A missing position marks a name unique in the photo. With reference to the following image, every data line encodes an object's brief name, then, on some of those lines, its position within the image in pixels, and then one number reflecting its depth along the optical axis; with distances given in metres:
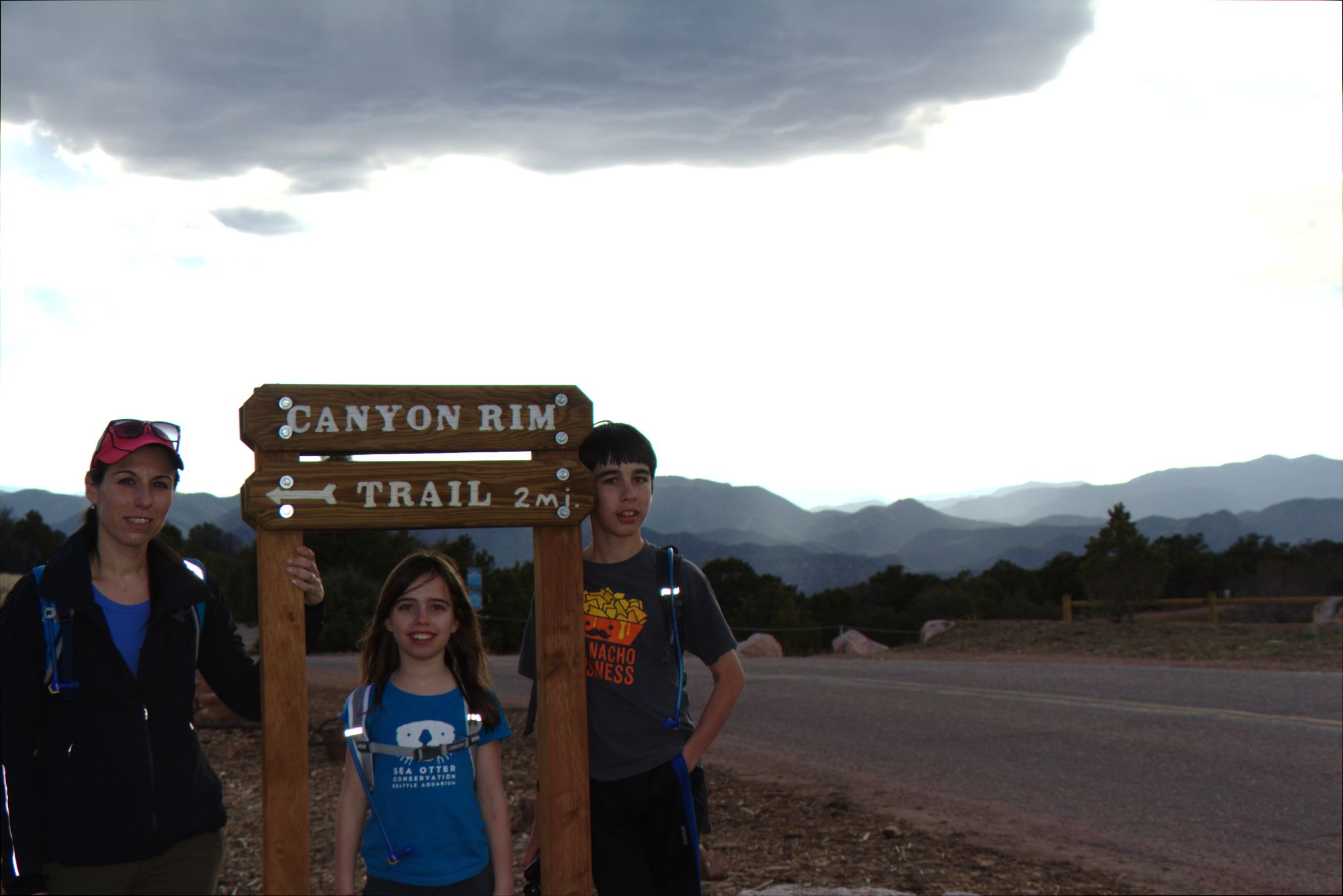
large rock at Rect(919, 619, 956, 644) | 21.14
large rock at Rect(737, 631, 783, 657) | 22.52
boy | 3.43
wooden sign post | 3.21
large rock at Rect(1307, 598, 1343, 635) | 17.27
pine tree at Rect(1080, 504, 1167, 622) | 21.52
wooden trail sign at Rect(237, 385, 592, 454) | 3.27
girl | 3.02
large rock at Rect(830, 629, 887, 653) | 23.36
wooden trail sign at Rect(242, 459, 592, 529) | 3.24
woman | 2.89
